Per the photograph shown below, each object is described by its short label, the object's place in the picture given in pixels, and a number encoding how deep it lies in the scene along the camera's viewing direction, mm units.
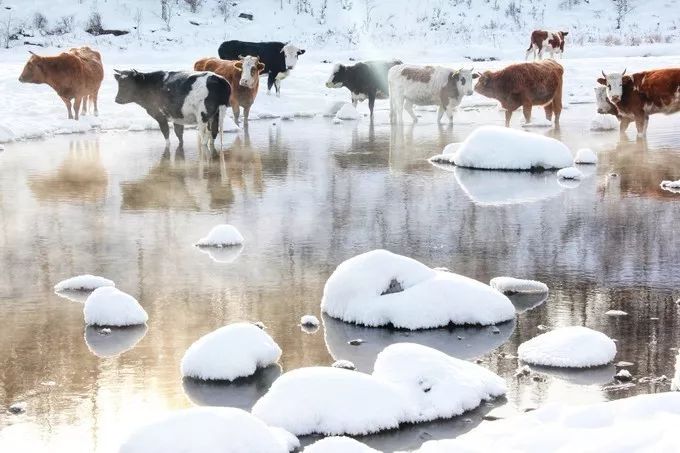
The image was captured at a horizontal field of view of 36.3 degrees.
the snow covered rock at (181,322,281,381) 5465
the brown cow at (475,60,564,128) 18438
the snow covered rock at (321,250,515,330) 6398
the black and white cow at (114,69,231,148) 15141
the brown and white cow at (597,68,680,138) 16406
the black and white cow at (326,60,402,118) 21938
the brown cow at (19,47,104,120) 19078
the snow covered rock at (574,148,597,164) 13695
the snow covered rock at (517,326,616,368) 5590
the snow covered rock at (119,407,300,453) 4232
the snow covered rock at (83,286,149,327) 6438
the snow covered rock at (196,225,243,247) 8812
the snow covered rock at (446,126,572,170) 13172
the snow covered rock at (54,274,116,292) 7367
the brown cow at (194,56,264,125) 18359
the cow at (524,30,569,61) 32250
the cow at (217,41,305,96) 23125
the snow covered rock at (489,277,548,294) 7160
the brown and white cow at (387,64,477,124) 19414
